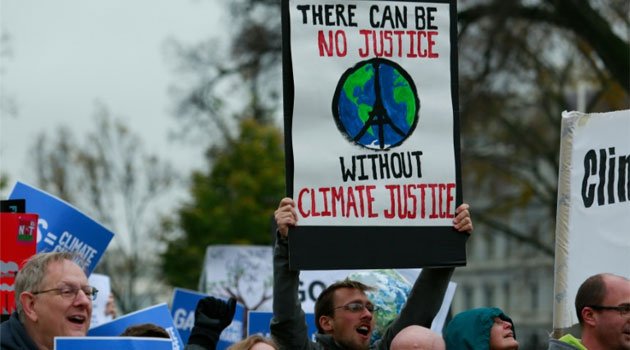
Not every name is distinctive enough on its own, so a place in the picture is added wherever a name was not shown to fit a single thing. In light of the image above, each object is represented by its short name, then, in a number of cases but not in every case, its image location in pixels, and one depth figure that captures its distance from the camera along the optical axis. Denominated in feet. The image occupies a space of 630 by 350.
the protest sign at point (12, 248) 33.75
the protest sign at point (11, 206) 35.09
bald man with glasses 32.95
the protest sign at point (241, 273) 63.63
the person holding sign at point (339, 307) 30.86
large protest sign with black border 30.84
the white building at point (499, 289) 372.92
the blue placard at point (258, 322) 46.17
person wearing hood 30.16
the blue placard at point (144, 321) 34.00
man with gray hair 27.97
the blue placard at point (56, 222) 37.24
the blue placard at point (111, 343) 25.51
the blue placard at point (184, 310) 53.34
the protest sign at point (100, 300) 47.99
